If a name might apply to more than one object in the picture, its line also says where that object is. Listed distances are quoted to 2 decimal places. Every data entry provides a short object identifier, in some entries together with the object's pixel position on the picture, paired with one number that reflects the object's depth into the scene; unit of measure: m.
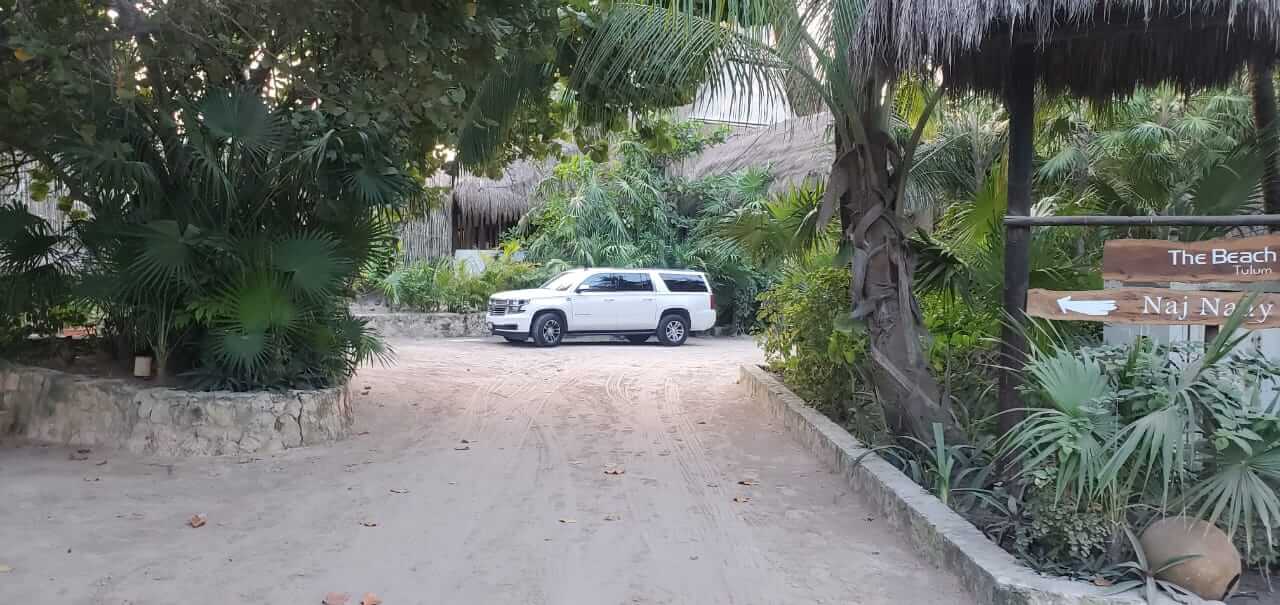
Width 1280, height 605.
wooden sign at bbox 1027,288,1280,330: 4.54
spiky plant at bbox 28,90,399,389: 7.12
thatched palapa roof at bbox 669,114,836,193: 17.64
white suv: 17.41
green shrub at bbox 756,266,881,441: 7.91
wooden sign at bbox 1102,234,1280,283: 4.68
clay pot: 4.17
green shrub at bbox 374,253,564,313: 19.73
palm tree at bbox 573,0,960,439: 6.57
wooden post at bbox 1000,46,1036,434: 5.50
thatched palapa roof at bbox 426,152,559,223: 23.32
